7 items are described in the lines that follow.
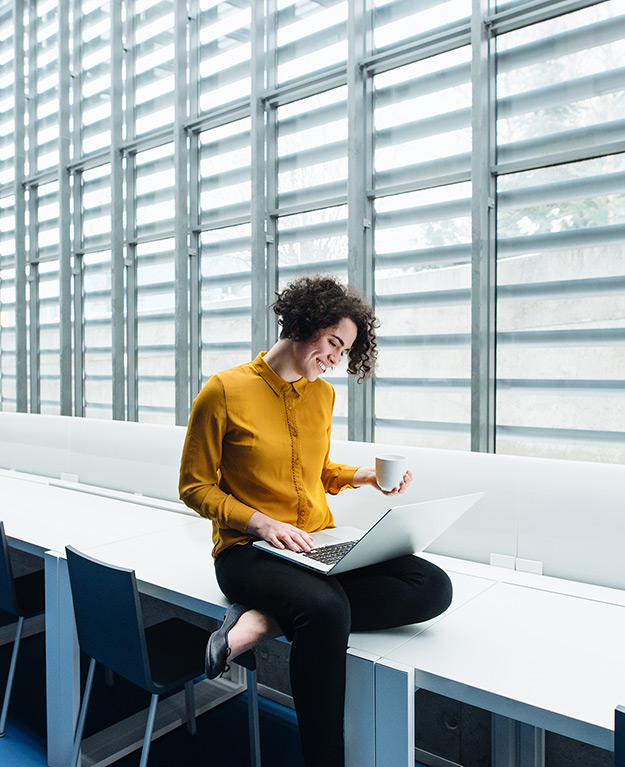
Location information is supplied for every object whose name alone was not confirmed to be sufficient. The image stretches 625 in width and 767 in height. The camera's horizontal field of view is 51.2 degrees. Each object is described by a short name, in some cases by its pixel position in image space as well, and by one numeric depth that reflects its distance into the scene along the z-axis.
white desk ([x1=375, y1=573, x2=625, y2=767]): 1.29
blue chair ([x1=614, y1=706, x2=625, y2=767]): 1.02
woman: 1.50
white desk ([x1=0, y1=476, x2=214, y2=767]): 2.13
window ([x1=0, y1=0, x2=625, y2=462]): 3.08
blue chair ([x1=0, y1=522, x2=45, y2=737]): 2.21
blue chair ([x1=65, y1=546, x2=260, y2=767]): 1.72
